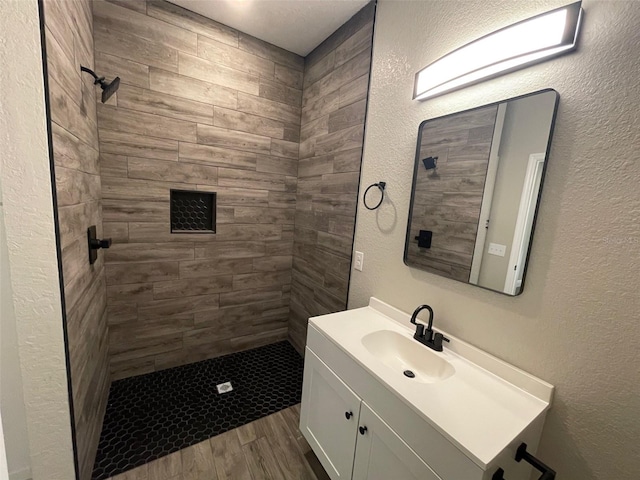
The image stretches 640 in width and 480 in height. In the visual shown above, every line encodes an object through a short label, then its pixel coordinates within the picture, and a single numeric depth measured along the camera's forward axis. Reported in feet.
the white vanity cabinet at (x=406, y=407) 2.63
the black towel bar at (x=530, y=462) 2.45
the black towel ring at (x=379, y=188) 5.19
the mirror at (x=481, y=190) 3.28
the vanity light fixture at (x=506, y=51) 2.85
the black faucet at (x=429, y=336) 4.09
